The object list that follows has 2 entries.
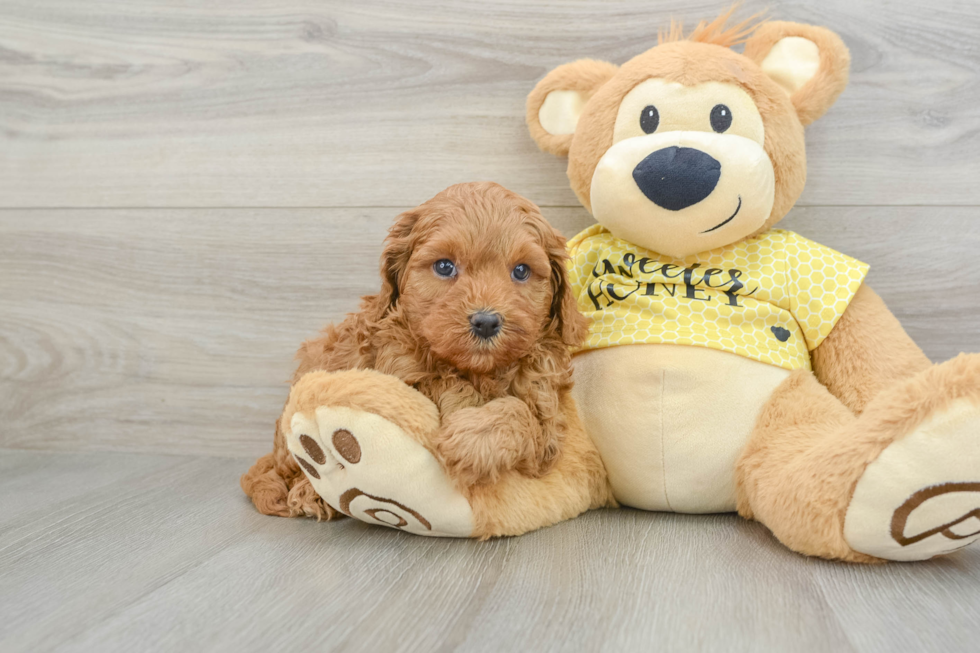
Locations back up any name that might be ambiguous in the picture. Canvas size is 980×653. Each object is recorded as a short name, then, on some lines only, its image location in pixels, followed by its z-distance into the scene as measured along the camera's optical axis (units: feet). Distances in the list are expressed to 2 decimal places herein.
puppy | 2.50
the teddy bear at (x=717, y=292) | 2.85
